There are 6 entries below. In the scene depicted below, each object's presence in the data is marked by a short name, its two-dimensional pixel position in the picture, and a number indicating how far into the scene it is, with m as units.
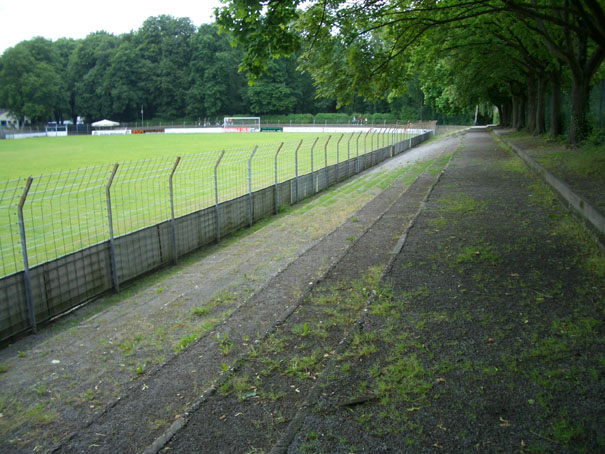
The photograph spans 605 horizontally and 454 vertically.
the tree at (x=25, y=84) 92.94
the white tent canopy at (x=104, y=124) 94.79
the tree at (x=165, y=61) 103.19
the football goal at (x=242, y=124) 86.82
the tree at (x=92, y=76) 103.31
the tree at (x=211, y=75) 102.00
